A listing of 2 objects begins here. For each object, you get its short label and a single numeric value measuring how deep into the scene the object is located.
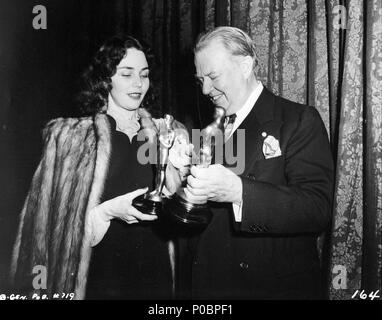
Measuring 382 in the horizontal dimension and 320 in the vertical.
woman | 1.54
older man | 1.09
